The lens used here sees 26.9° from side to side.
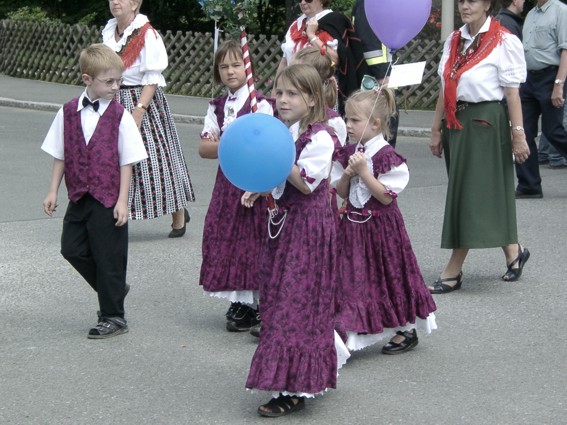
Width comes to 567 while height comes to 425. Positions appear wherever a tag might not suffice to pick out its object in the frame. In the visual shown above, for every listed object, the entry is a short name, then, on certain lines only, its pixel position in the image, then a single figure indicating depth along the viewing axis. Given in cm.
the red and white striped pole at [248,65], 534
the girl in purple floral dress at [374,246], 580
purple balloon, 603
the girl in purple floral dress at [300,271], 497
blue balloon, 463
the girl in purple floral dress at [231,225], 627
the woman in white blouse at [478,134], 690
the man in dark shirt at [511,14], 966
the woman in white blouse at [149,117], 806
